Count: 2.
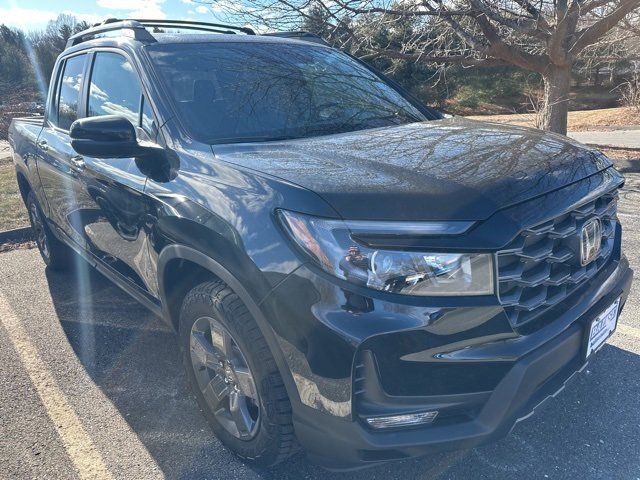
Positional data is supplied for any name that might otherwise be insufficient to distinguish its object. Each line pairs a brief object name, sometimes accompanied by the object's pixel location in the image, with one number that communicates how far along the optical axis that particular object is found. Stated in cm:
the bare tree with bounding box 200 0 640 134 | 774
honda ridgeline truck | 181
